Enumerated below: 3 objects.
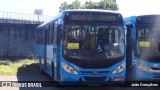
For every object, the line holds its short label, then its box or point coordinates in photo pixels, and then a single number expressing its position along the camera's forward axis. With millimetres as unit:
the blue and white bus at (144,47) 7608
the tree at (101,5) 27379
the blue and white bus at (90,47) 6697
